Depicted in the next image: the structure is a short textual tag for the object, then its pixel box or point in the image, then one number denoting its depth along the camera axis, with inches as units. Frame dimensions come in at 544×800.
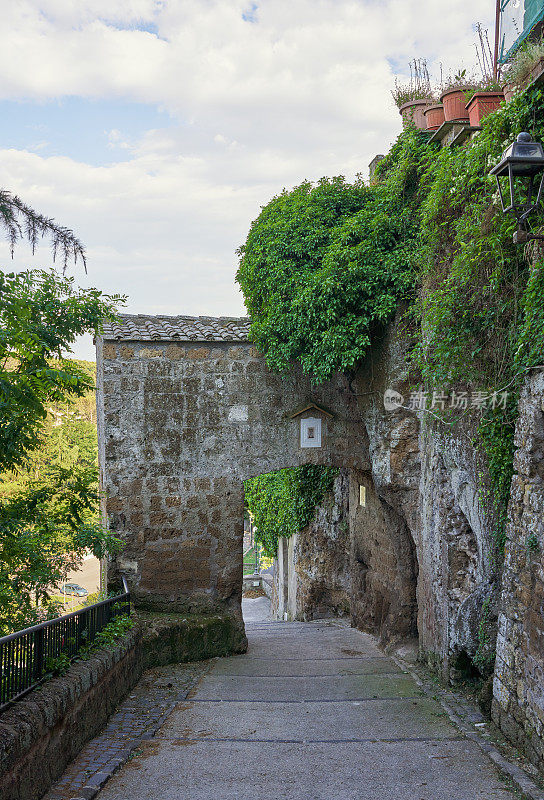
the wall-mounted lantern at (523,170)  165.5
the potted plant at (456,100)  282.4
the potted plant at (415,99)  325.4
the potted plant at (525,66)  197.1
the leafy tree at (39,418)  193.9
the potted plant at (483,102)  258.5
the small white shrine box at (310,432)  367.2
